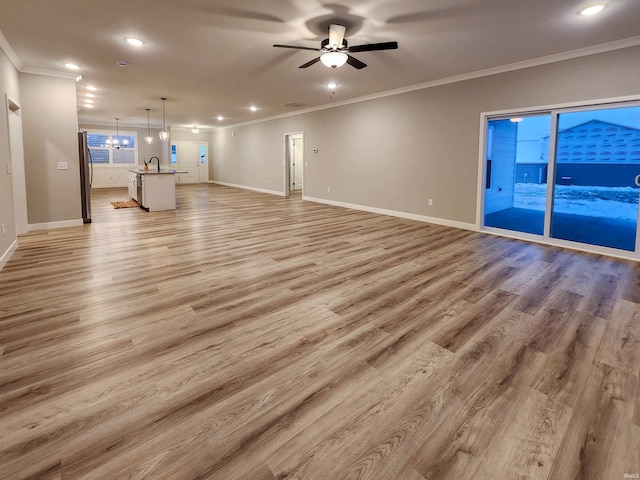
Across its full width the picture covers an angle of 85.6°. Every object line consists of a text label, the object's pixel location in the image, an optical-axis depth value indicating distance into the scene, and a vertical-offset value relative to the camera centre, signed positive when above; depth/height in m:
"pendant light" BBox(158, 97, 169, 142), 8.62 +1.62
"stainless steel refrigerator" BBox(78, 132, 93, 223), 6.41 +0.25
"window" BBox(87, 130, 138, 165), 13.97 +1.70
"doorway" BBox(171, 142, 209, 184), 15.37 +1.35
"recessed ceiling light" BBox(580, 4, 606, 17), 3.44 +1.86
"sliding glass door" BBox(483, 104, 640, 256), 5.04 +0.35
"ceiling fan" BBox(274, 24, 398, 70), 3.77 +1.57
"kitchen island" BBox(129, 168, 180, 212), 8.04 +0.00
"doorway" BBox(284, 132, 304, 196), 13.20 +0.92
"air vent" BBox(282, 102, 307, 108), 8.98 +2.28
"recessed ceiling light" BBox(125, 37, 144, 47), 4.39 +1.90
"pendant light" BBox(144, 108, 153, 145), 14.43 +2.40
